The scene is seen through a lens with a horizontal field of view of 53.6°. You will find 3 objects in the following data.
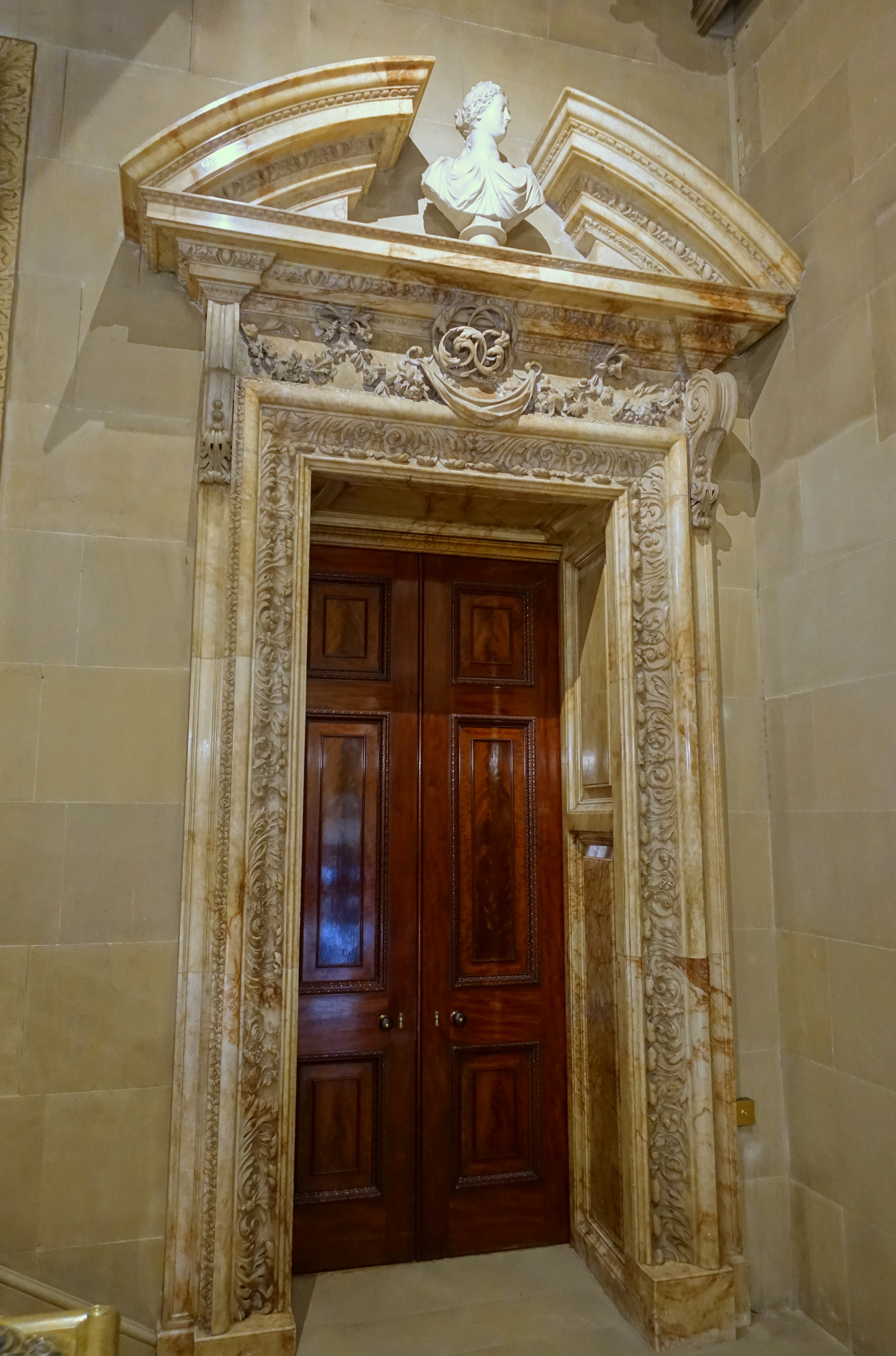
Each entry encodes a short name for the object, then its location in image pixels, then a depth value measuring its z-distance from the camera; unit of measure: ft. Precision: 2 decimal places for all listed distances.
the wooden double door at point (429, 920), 9.87
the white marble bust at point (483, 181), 9.42
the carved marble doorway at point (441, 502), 7.94
